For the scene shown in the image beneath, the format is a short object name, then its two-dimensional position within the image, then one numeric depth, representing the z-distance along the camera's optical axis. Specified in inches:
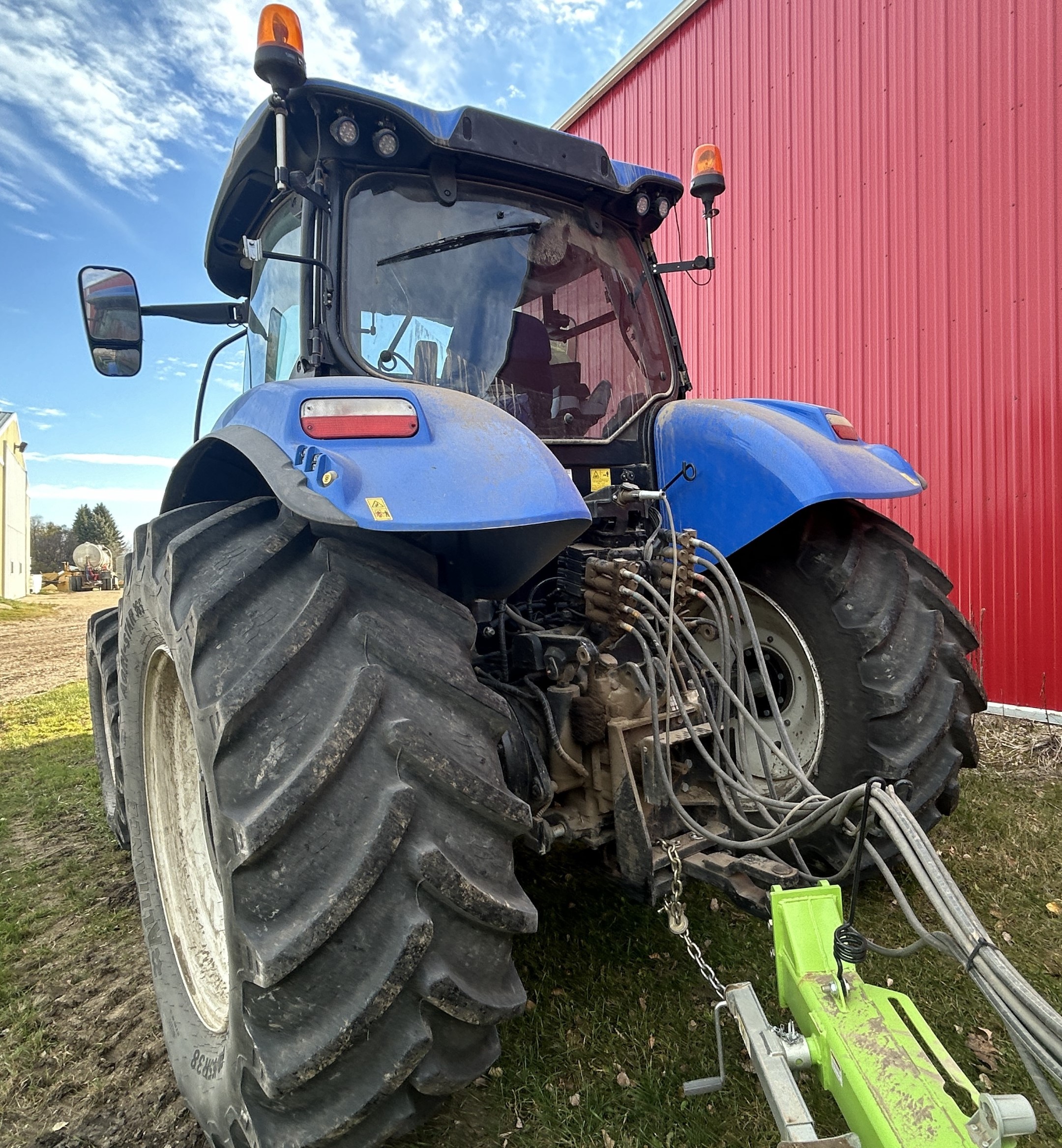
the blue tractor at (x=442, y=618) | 45.4
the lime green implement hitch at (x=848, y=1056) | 36.8
